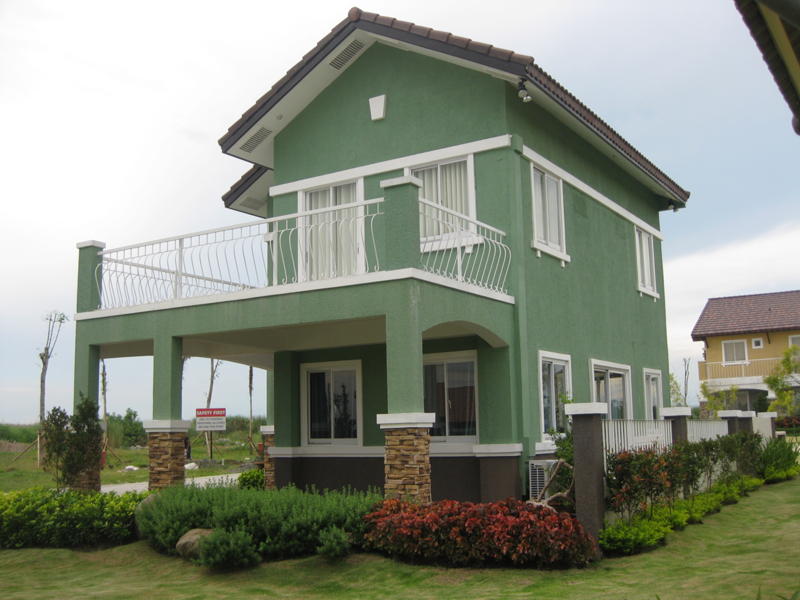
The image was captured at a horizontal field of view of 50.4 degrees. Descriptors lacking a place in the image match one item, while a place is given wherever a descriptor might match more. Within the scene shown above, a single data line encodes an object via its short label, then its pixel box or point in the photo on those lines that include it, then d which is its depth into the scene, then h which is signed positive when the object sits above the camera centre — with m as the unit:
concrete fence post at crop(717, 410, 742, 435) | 18.64 -0.45
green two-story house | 12.33 +1.93
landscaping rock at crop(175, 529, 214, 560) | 11.20 -1.77
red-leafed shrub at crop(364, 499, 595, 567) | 10.02 -1.59
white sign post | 22.80 -0.25
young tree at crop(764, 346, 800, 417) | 37.09 +0.64
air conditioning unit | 13.05 -1.14
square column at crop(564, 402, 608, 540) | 10.75 -0.81
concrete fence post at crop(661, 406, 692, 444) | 14.37 -0.34
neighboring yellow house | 45.12 +3.24
